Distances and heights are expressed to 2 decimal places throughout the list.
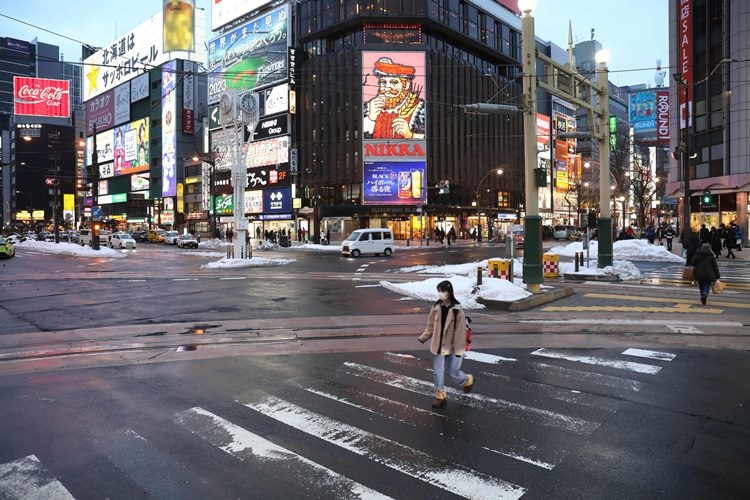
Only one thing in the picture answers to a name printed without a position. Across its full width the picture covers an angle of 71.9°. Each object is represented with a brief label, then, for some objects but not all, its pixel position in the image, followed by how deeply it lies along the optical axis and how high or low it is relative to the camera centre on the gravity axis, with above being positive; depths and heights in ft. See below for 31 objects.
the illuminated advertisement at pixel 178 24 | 328.49 +133.38
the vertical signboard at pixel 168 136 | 323.37 +62.24
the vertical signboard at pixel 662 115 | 144.66 +31.72
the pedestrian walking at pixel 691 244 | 56.18 -1.85
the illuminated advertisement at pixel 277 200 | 237.27 +14.79
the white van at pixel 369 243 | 121.49 -2.80
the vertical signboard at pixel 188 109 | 321.52 +77.68
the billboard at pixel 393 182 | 208.33 +19.56
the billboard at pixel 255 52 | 236.02 +88.24
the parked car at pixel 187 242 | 174.81 -3.04
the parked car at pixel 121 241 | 167.73 -2.40
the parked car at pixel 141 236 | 239.56 -1.16
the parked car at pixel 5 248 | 114.21 -2.98
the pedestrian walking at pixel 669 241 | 118.25 -3.08
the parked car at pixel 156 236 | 223.71 -1.15
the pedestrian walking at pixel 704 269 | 42.68 -3.45
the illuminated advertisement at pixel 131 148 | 353.51 +60.87
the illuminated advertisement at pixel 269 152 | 235.61 +37.67
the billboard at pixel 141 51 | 340.18 +126.91
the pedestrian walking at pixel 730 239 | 92.09 -2.22
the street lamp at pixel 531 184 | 46.93 +4.20
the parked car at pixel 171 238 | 203.61 -1.91
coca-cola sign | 220.43 +59.70
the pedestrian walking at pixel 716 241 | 84.02 -2.24
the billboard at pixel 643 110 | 165.99 +38.31
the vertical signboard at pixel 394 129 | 206.90 +40.89
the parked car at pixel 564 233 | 217.56 -1.80
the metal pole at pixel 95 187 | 128.36 +12.11
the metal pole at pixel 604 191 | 62.54 +4.85
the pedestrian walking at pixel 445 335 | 19.88 -4.06
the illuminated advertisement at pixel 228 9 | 256.13 +114.51
